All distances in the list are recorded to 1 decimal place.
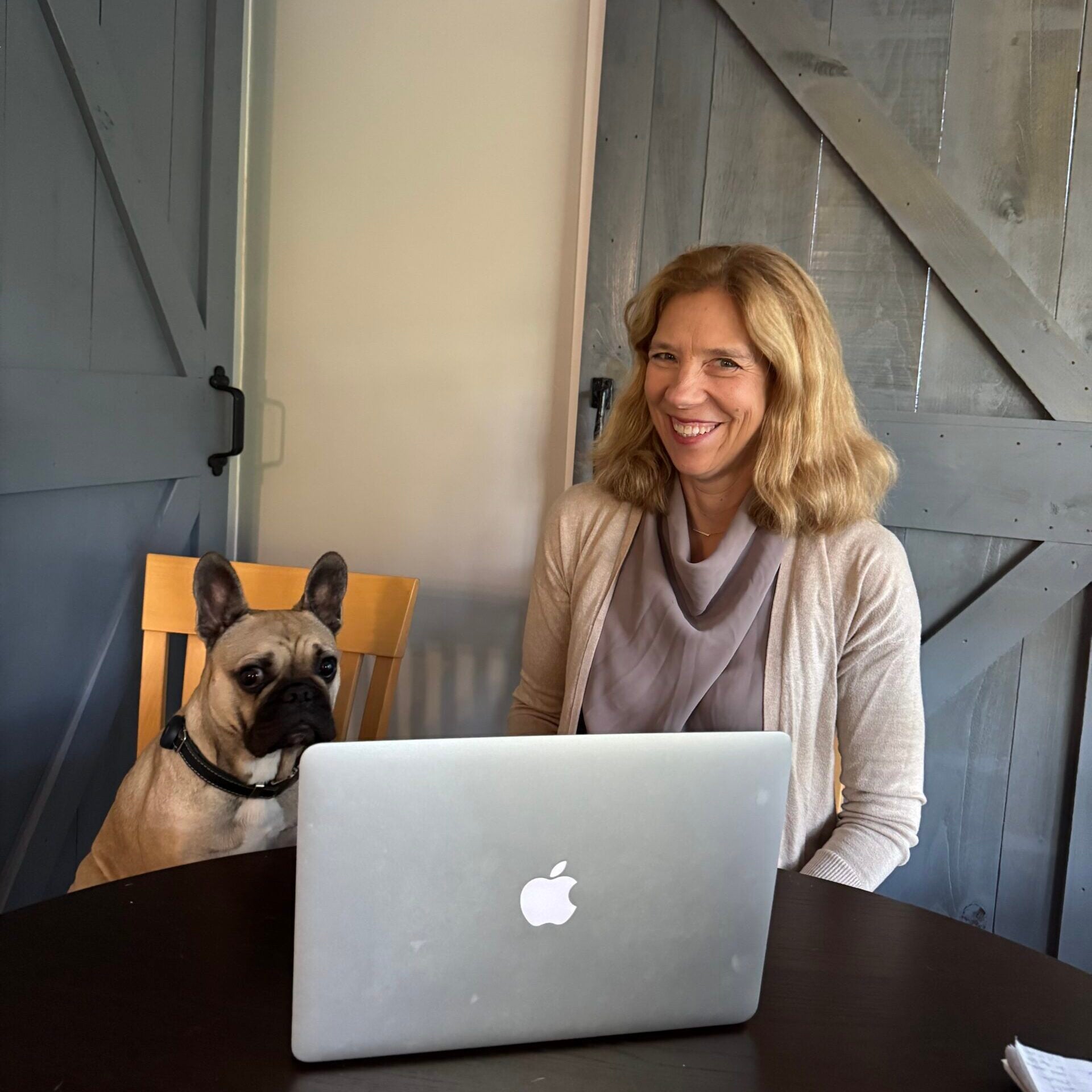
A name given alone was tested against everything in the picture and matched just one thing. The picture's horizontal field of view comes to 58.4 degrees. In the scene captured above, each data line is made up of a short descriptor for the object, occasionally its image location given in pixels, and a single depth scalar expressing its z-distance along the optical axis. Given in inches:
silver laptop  27.2
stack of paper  28.6
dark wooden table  28.6
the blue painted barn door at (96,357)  69.8
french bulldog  57.9
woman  54.6
